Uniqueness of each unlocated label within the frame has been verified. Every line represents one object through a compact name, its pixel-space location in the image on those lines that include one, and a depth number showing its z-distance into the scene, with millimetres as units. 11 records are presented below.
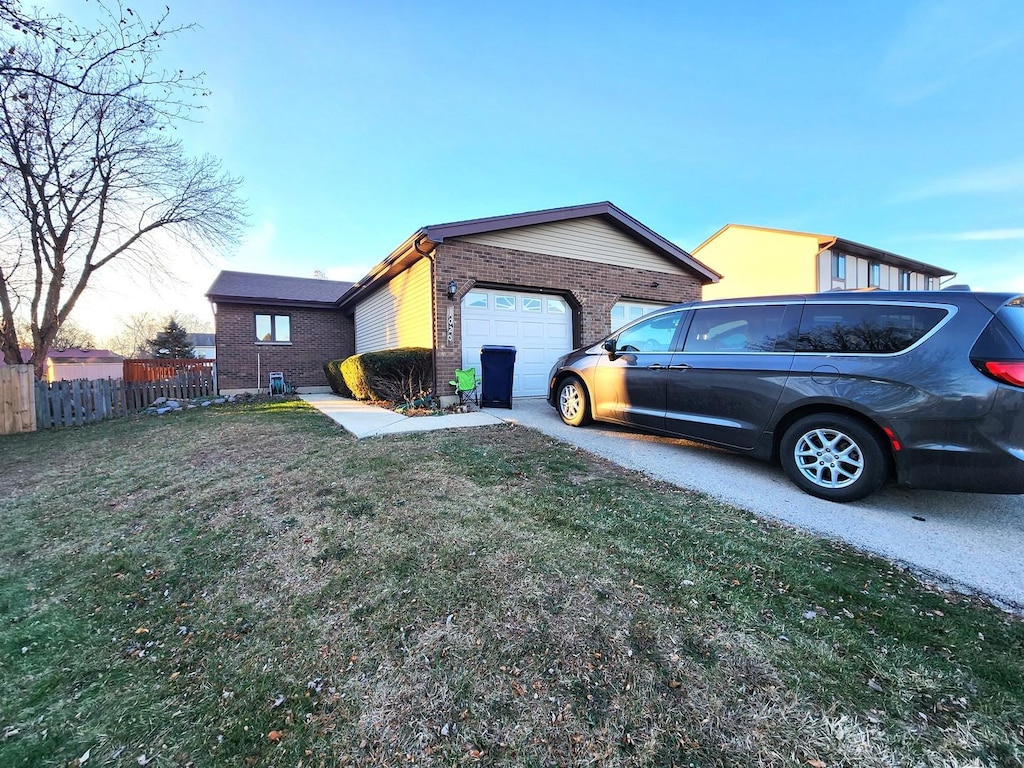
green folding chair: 7625
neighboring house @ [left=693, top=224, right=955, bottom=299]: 18016
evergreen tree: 25047
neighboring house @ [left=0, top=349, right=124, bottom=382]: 33219
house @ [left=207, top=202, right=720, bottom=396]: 7902
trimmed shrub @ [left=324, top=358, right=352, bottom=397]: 11914
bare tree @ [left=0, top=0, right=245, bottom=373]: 9773
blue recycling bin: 7680
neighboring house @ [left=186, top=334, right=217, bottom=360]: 44969
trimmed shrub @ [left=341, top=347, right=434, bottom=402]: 8180
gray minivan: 2771
